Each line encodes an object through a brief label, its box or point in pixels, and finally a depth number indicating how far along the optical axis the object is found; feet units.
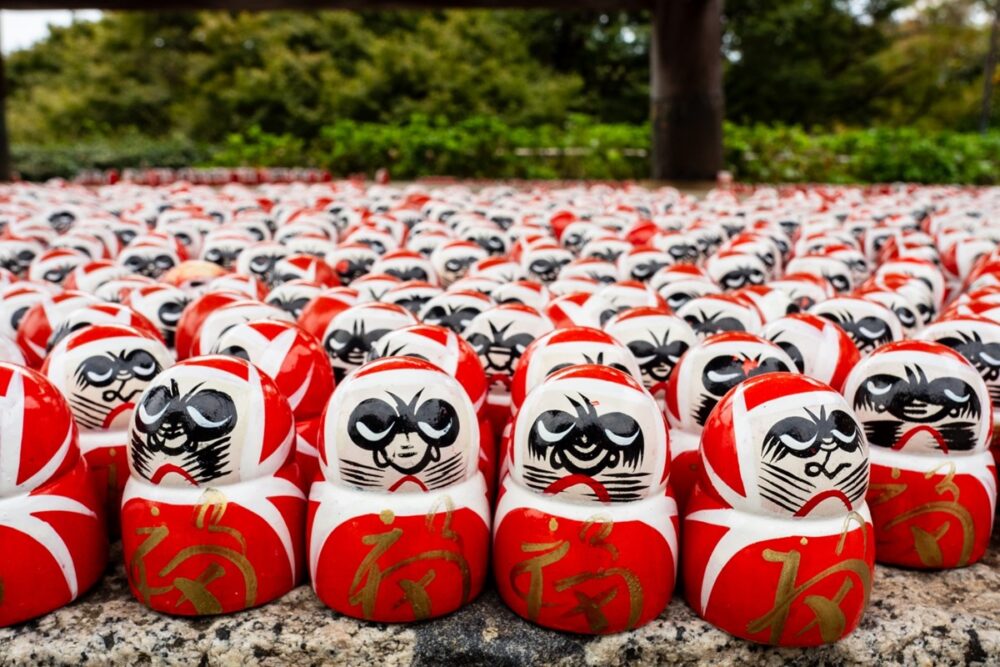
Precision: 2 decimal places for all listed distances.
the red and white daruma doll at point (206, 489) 0.71
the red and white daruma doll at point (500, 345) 0.97
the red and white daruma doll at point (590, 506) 0.69
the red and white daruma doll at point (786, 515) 0.67
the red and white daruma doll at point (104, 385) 0.83
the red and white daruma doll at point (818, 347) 0.92
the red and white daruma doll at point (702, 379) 0.81
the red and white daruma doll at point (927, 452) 0.77
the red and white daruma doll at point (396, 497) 0.70
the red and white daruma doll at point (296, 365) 0.85
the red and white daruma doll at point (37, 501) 0.71
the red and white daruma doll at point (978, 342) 0.88
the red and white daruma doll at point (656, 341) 0.93
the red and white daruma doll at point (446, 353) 0.87
